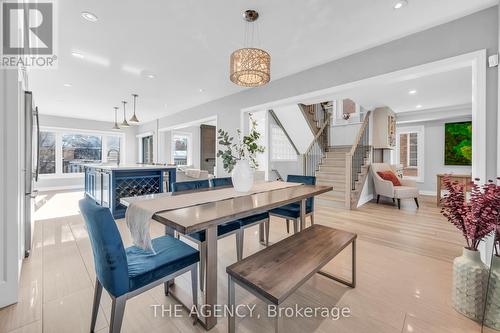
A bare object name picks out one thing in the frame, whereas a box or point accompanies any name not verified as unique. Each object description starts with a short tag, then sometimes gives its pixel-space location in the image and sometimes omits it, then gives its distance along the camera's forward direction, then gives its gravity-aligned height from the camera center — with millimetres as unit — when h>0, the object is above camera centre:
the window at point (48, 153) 7262 +367
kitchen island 3803 -347
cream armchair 4742 -523
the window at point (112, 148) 8719 +648
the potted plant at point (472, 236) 1463 -529
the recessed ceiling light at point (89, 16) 2221 +1555
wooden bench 1168 -656
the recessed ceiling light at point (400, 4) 2084 +1585
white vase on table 2209 -120
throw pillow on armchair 5117 -296
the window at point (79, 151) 7773 +500
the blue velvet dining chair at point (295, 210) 2639 -581
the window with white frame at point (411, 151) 6432 +424
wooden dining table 1258 -330
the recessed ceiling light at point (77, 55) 3071 +1586
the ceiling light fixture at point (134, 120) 5098 +1043
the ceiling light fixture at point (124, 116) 5301 +1575
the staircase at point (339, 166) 4695 -34
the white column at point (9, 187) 1628 -177
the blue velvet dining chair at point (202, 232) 1801 -630
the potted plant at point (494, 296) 1400 -866
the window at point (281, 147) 6797 +576
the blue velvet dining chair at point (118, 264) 1128 -614
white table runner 1402 -307
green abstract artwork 5547 +570
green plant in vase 2201 -38
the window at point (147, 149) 8797 +650
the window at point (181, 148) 8570 +643
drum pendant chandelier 2082 +1000
